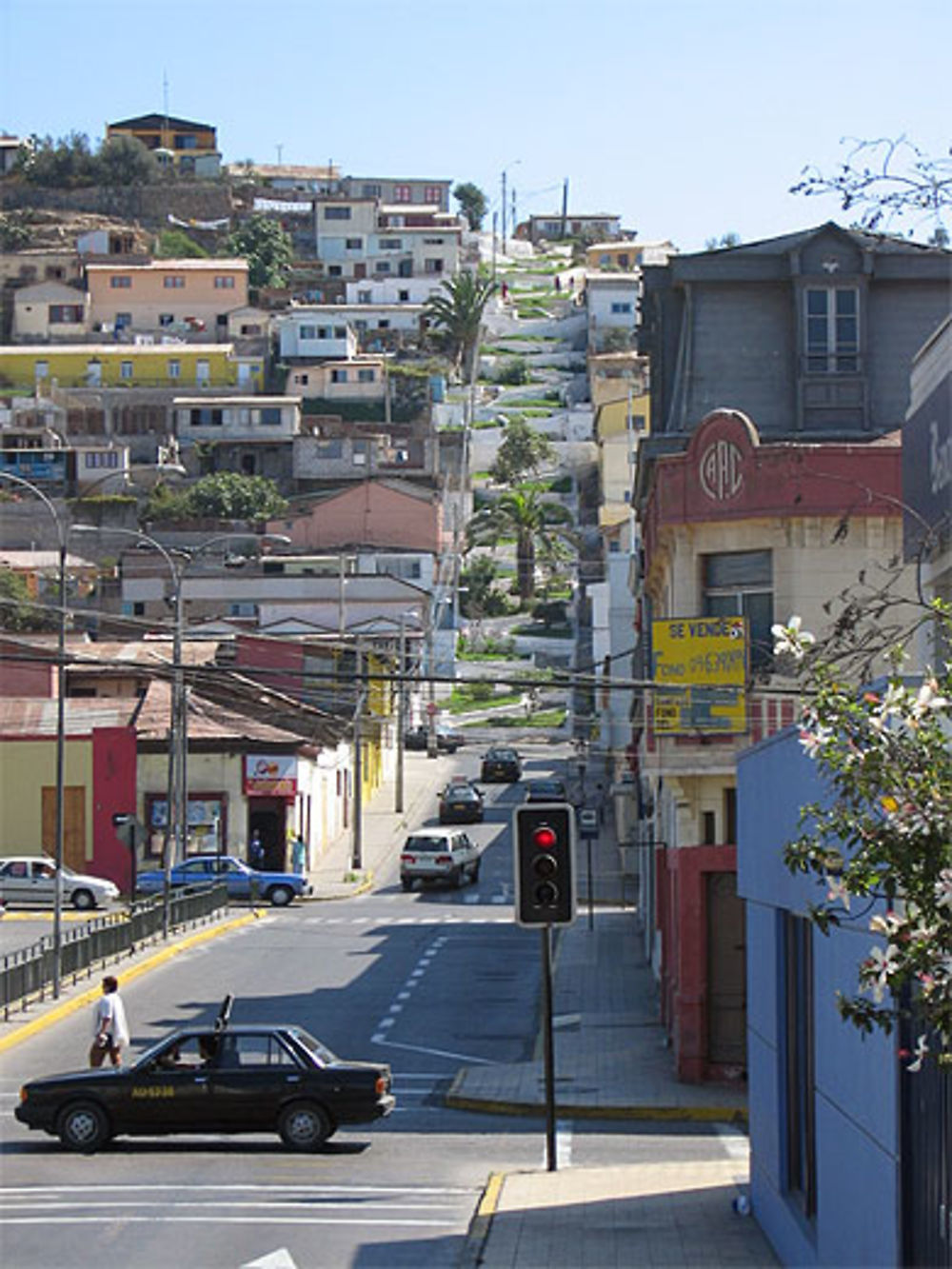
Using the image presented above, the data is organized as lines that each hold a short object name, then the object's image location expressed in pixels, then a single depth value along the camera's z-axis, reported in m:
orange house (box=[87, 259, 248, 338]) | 160.25
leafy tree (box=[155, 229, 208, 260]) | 190.88
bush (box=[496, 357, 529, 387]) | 163.38
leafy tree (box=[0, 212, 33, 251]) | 182.38
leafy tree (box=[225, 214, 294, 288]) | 180.38
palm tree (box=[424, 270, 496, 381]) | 161.25
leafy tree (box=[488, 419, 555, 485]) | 137.38
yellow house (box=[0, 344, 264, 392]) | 145.88
